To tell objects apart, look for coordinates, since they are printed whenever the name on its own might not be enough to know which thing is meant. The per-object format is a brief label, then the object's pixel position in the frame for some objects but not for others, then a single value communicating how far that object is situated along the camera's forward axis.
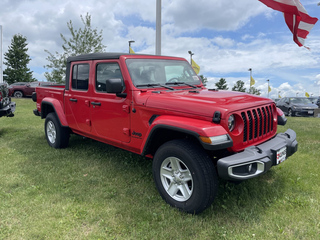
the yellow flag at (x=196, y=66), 18.01
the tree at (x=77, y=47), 18.05
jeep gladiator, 2.84
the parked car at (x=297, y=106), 17.70
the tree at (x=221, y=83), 40.21
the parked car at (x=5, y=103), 7.42
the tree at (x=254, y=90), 41.55
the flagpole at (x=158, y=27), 8.81
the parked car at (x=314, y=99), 22.36
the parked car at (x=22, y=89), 22.44
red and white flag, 6.26
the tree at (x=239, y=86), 42.28
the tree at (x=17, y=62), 42.28
